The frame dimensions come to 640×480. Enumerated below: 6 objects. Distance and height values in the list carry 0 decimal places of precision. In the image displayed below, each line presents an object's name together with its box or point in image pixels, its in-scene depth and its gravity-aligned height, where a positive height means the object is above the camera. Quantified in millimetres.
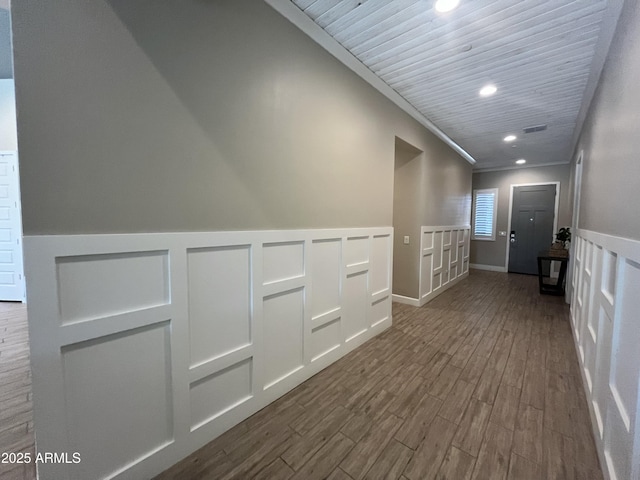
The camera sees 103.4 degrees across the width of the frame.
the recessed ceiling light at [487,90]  2750 +1499
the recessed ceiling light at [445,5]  1659 +1462
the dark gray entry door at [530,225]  6152 +4
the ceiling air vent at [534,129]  3818 +1494
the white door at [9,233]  3713 -211
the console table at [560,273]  4469 -881
